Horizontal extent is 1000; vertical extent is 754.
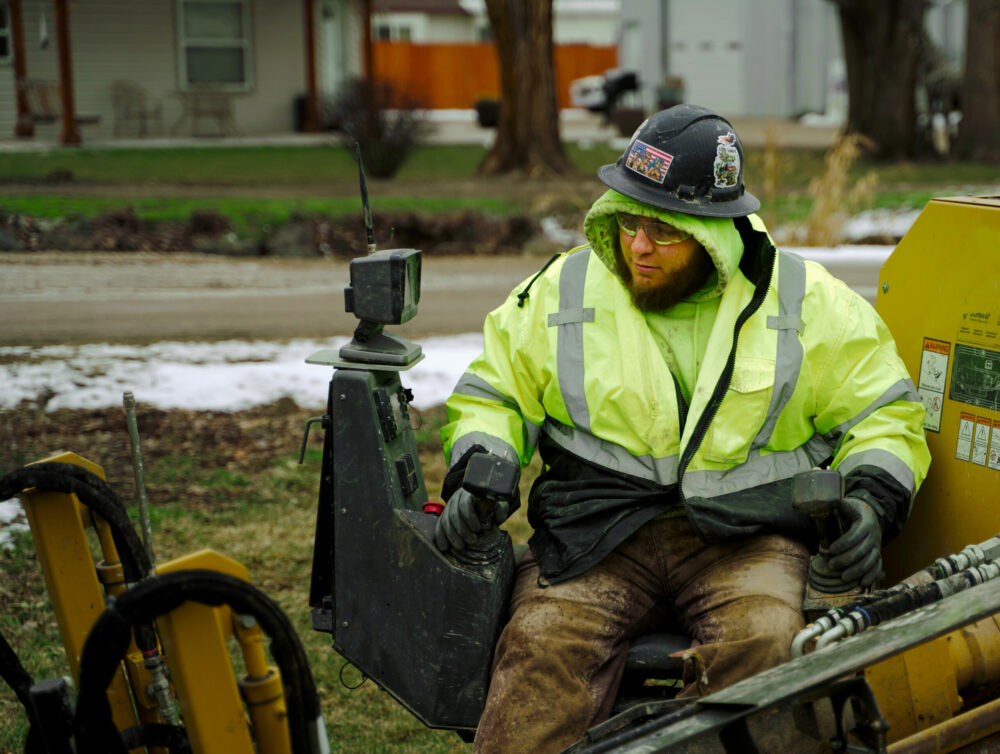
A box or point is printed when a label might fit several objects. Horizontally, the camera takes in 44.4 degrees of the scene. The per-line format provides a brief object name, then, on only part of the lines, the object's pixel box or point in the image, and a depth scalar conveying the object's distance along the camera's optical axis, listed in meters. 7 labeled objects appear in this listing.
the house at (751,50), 31.12
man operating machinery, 2.65
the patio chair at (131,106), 21.42
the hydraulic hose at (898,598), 2.29
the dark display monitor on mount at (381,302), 2.63
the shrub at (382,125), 15.80
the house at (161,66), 20.78
